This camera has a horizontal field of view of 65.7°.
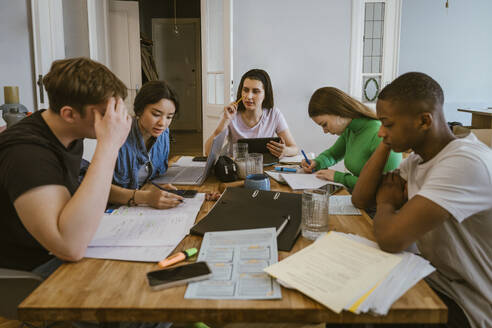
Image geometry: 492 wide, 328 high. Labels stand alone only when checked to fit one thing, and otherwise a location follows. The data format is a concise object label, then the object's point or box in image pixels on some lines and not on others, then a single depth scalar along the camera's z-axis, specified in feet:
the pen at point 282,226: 3.55
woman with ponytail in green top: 6.04
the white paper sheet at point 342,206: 4.28
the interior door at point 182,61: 25.81
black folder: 3.61
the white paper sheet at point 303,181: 5.32
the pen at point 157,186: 5.19
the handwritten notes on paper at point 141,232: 3.21
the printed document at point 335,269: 2.53
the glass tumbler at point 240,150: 6.73
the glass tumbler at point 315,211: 3.62
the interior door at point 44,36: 9.72
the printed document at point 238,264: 2.60
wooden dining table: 2.42
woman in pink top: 9.20
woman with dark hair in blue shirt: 5.61
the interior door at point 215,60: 12.43
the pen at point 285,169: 6.42
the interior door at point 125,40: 17.80
